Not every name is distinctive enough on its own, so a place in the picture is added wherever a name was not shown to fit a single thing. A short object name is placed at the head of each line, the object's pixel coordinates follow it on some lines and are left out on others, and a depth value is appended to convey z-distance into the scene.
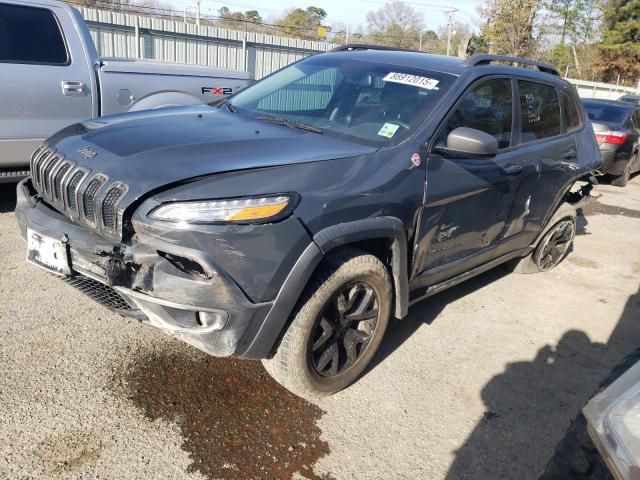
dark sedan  10.28
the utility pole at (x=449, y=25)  42.31
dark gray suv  2.37
